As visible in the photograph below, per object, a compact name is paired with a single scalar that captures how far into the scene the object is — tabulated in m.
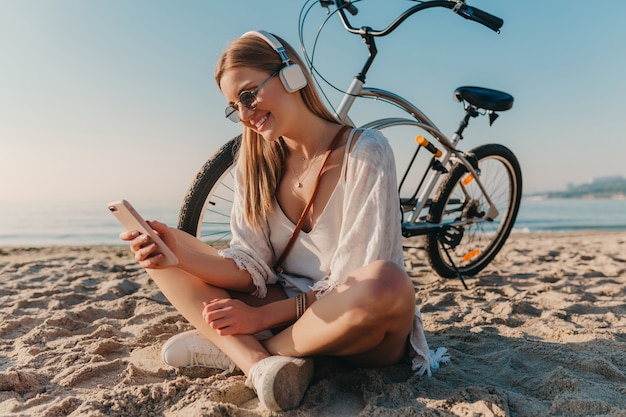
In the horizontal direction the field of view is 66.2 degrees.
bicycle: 2.31
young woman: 1.37
